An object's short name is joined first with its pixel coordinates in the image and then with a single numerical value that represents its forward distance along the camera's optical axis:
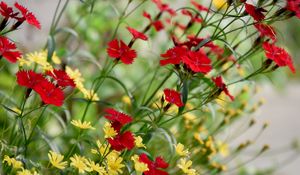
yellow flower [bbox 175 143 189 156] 0.67
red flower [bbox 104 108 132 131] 0.64
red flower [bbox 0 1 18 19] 0.65
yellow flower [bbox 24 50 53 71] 0.72
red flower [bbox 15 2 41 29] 0.65
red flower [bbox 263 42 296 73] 0.67
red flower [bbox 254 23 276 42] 0.67
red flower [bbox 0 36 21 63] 0.63
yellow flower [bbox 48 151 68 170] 0.64
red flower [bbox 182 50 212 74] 0.64
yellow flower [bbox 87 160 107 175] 0.63
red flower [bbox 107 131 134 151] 0.63
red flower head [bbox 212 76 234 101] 0.67
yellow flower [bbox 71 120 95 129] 0.67
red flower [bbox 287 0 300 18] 0.67
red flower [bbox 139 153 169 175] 0.63
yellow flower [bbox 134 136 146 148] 0.66
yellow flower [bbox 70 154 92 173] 0.63
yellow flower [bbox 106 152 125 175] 0.64
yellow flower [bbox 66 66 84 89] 0.73
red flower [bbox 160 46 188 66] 0.65
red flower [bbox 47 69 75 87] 0.63
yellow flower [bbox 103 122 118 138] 0.64
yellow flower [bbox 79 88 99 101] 0.73
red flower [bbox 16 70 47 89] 0.62
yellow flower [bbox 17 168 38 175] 0.62
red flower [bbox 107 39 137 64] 0.67
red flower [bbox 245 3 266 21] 0.66
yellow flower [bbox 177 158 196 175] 0.66
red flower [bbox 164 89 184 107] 0.65
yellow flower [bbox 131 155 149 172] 0.63
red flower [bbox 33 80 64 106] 0.61
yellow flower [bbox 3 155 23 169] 0.64
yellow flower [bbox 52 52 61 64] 0.78
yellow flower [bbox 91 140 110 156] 0.65
